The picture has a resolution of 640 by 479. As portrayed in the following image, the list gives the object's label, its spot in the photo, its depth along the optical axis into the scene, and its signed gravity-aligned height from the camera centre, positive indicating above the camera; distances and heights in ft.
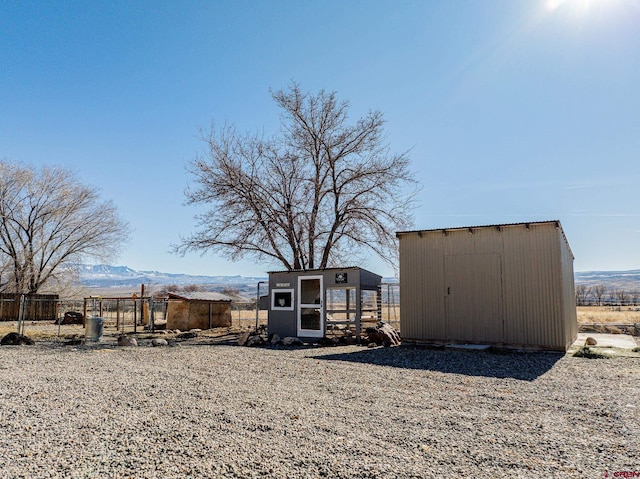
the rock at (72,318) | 83.30 -5.61
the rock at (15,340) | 44.14 -5.10
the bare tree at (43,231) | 96.89 +12.42
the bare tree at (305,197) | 61.52 +12.16
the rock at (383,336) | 43.50 -4.78
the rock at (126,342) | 44.11 -5.26
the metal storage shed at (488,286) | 37.58 +0.04
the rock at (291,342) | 46.05 -5.55
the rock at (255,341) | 46.24 -5.47
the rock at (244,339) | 46.01 -5.28
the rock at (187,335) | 54.98 -5.90
